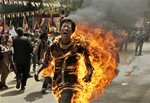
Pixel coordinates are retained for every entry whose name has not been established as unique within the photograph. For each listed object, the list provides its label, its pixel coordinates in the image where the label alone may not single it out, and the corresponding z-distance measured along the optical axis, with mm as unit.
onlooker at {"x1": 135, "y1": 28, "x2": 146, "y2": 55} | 20636
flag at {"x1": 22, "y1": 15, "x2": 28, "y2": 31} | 18469
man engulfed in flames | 5430
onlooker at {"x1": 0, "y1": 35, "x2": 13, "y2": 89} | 10653
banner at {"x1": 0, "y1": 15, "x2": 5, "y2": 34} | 14912
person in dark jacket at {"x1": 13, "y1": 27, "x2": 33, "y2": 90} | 10062
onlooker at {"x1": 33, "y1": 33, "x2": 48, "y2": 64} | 12500
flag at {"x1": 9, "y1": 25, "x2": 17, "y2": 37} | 16320
